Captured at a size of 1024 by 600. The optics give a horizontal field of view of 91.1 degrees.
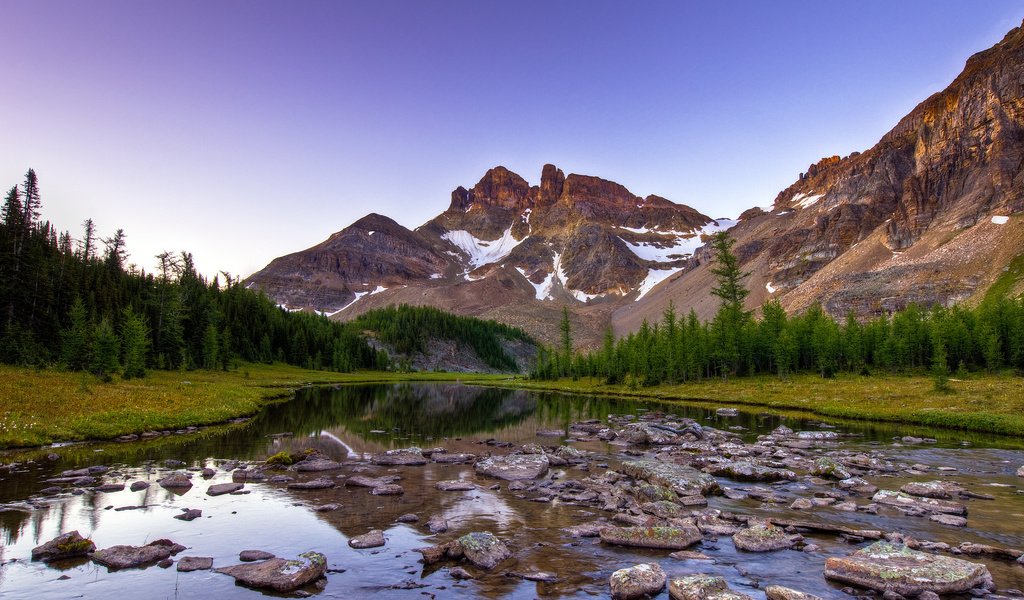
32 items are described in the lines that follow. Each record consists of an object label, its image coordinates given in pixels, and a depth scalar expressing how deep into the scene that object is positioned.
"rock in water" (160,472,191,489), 22.44
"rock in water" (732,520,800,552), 15.52
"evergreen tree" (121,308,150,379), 58.94
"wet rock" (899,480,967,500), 21.75
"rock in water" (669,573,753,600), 11.51
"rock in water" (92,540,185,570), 13.65
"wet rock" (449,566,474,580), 13.46
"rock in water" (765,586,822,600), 11.47
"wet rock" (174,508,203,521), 18.20
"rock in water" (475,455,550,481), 26.70
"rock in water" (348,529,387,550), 15.80
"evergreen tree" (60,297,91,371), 55.19
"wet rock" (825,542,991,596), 12.20
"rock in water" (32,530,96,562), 13.93
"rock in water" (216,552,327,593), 12.70
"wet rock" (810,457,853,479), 25.55
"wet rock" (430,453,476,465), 31.47
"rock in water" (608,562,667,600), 12.19
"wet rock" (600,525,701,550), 15.73
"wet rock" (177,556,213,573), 13.65
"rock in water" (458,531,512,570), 14.25
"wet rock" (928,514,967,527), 17.56
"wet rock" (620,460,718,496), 22.50
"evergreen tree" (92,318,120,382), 51.69
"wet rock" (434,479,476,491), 23.81
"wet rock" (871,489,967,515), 19.22
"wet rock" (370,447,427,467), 29.83
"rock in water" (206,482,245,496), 21.85
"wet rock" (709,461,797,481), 25.83
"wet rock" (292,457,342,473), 27.16
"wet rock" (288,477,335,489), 23.30
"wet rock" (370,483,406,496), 22.52
